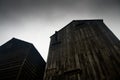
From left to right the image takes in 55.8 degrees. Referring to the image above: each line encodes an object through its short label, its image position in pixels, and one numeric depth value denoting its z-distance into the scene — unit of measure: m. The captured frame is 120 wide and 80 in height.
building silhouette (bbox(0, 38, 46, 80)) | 9.22
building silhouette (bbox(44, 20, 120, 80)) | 6.67
